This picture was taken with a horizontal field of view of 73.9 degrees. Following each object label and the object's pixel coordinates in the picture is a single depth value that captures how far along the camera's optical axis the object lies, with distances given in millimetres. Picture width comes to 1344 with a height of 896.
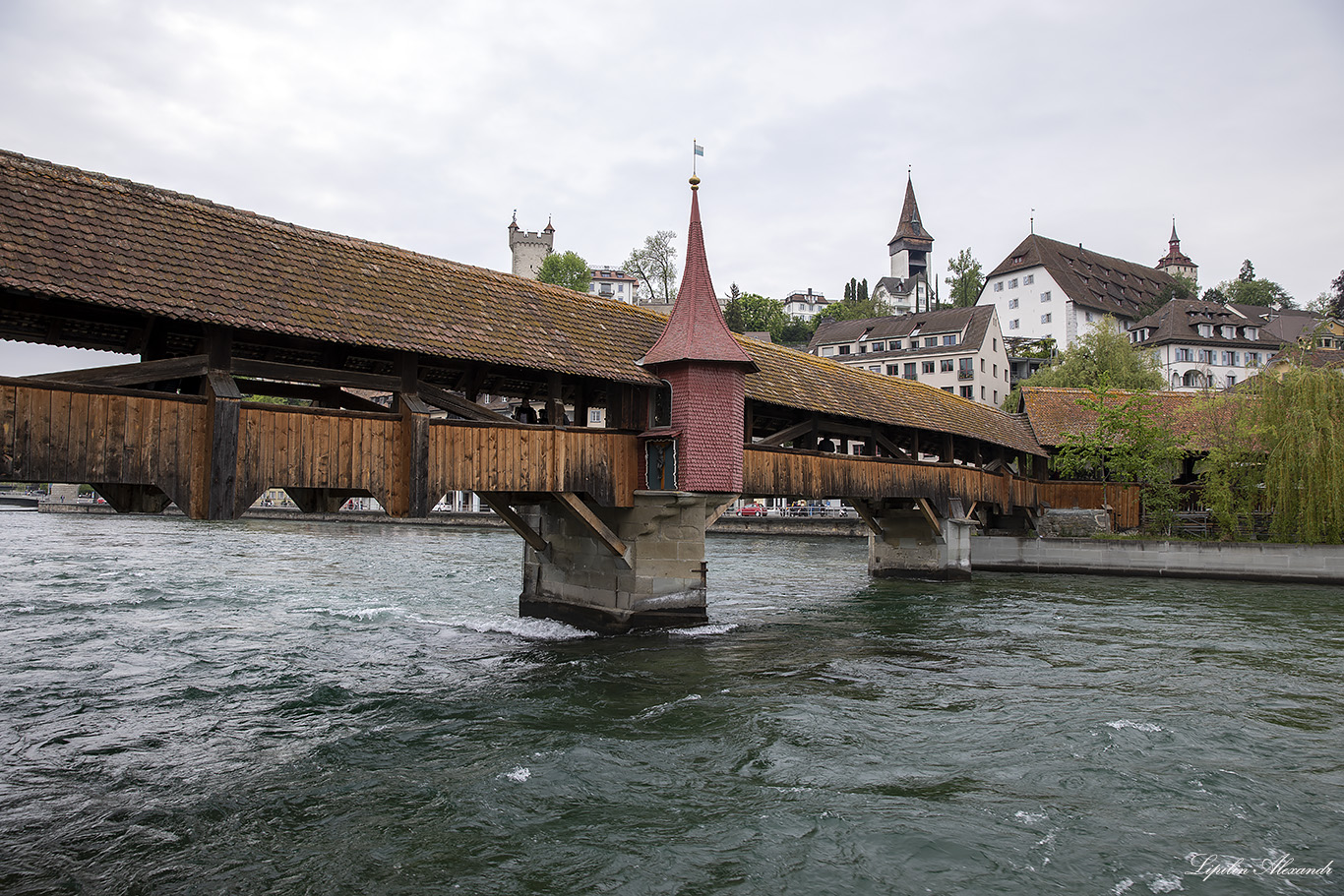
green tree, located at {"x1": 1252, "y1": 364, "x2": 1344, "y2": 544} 22266
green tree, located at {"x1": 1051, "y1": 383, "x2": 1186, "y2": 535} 28062
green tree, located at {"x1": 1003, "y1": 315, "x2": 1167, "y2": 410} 41969
